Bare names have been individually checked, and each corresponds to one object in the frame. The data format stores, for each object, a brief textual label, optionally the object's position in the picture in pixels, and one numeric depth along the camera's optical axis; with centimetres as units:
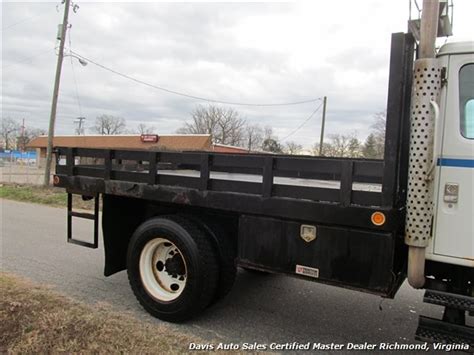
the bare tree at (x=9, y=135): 9343
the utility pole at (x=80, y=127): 6681
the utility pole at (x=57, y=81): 1798
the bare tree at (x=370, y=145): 3992
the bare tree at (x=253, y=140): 6778
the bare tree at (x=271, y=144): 5688
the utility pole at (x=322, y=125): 3155
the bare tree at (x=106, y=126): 8881
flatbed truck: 317
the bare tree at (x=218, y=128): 6506
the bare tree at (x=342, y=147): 5097
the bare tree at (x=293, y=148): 5831
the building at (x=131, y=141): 3816
